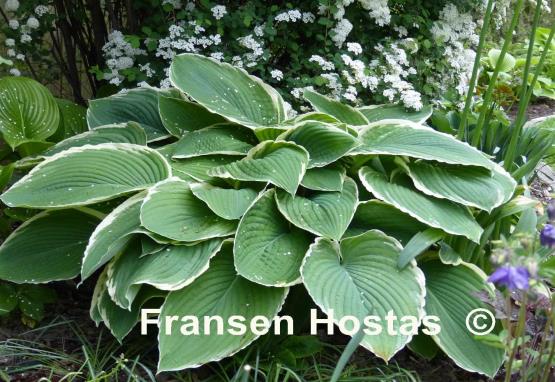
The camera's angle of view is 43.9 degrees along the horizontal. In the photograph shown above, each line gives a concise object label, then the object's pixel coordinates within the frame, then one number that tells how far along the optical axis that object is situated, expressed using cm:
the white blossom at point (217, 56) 259
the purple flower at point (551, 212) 128
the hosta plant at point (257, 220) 180
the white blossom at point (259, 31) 262
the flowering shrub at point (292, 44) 263
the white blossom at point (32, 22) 271
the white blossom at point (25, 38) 272
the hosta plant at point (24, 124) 233
